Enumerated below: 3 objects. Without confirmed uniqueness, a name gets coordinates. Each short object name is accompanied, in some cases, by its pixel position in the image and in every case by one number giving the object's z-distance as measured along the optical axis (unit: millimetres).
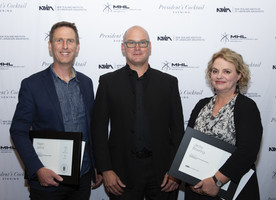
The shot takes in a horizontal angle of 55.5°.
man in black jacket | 2307
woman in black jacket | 1963
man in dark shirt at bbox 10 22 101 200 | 2160
